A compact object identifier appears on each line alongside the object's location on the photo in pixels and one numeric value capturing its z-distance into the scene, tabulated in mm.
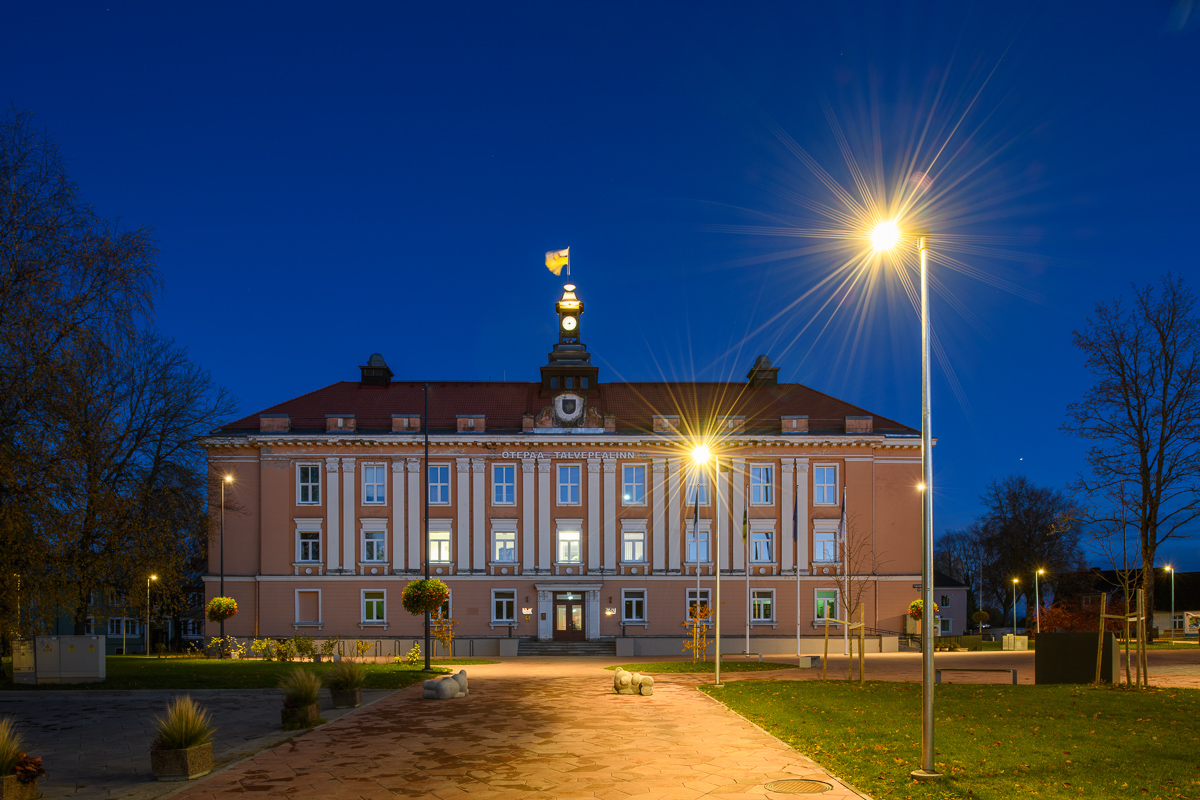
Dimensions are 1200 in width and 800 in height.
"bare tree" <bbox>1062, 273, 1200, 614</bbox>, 35500
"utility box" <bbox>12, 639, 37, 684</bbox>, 25094
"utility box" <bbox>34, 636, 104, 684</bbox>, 24422
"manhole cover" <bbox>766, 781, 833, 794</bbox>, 10664
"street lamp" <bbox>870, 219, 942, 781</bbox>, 10938
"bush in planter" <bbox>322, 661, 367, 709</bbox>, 18984
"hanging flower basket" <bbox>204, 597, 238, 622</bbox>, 42062
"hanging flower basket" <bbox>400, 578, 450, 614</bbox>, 33344
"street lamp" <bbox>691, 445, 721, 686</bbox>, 23844
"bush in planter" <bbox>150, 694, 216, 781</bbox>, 11648
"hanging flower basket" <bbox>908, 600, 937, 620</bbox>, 46250
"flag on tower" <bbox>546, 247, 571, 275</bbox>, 56656
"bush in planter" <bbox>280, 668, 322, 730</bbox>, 15930
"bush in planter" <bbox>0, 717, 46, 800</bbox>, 10078
